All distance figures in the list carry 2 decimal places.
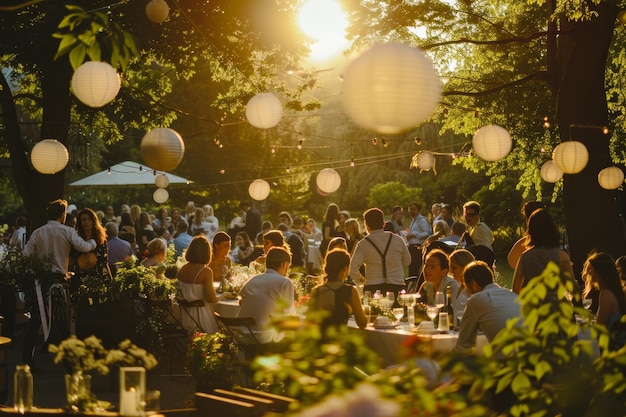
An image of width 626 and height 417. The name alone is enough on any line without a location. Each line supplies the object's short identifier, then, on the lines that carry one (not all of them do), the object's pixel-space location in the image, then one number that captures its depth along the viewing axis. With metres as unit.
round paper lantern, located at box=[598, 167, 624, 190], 12.98
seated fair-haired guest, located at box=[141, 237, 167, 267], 11.41
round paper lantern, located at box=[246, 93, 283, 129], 10.85
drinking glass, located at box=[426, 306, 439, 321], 7.83
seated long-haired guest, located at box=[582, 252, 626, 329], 6.50
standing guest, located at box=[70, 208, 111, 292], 10.54
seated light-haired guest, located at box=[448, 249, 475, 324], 7.98
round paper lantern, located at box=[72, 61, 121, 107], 9.02
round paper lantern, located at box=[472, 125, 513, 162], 11.10
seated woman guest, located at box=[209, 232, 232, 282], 10.78
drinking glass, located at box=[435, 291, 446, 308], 8.20
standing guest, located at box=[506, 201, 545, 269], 9.59
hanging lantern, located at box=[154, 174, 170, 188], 23.95
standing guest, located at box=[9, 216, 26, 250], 17.75
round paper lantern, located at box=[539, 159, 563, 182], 16.80
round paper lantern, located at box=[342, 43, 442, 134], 5.75
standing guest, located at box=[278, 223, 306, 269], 16.05
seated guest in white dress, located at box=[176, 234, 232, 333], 9.27
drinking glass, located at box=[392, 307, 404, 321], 8.17
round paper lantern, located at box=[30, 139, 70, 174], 12.77
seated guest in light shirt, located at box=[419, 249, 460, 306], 8.27
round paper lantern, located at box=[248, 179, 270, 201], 20.83
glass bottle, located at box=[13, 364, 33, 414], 4.06
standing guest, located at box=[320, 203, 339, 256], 16.67
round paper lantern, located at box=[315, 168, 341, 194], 18.20
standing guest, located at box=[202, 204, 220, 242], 19.01
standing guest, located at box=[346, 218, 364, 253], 14.37
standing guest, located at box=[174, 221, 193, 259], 15.38
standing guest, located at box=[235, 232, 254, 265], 16.88
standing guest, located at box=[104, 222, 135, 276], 12.78
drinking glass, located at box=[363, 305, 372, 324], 8.25
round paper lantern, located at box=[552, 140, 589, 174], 11.97
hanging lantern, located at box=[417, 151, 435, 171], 17.30
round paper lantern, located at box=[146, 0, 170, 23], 11.68
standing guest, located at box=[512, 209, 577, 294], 7.73
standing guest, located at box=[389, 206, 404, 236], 16.70
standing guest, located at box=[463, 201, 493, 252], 11.55
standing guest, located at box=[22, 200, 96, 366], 10.08
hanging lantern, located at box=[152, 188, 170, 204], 25.88
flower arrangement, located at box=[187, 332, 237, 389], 7.32
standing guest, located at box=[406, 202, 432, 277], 16.02
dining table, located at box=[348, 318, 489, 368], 7.13
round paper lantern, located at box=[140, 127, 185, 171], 10.06
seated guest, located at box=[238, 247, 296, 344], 7.70
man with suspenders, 10.16
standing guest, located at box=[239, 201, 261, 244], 20.55
